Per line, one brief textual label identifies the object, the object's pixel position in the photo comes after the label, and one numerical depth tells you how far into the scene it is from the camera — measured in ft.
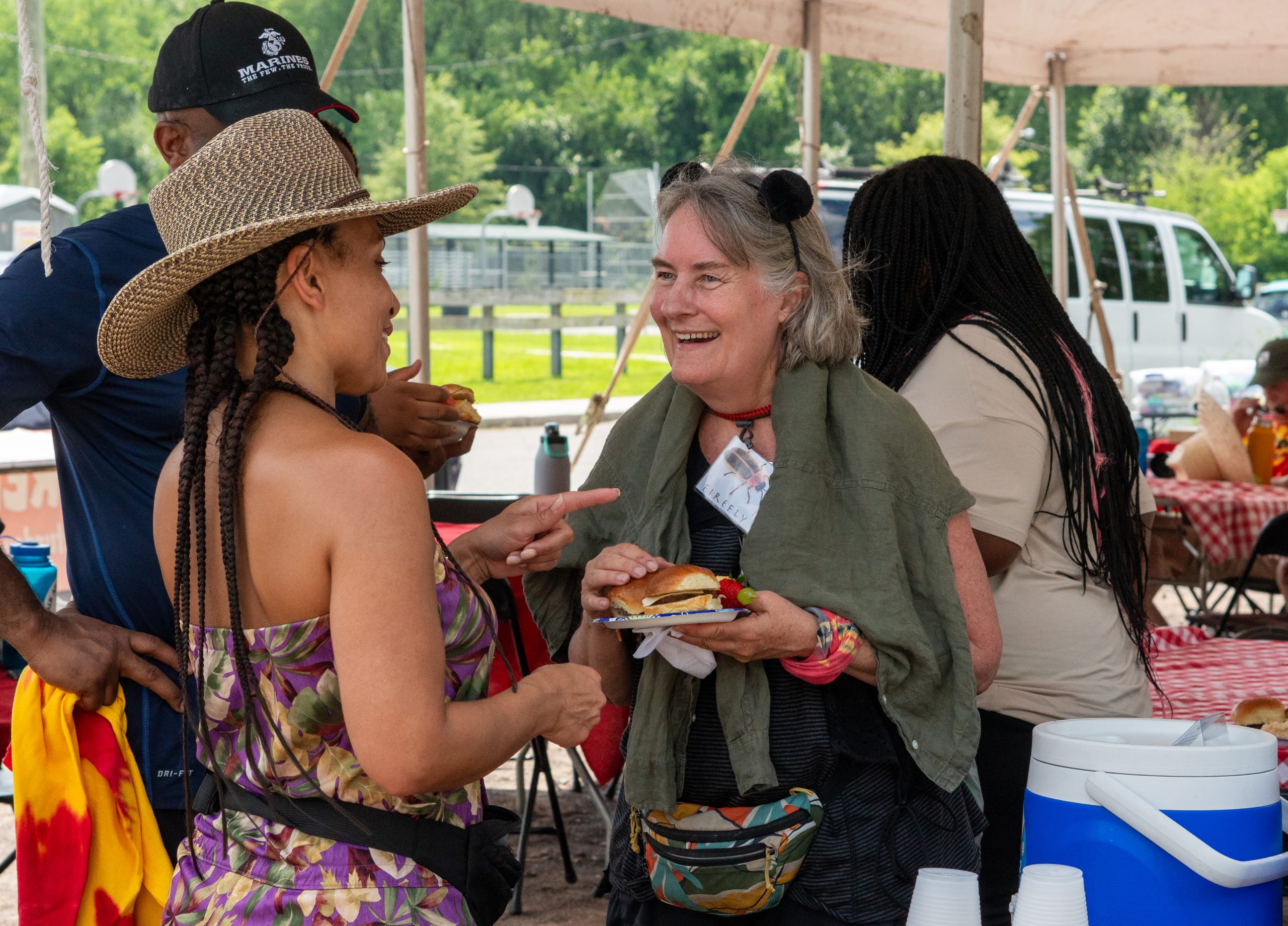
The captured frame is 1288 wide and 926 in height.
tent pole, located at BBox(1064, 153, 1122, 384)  24.26
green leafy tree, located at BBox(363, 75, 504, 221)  125.29
